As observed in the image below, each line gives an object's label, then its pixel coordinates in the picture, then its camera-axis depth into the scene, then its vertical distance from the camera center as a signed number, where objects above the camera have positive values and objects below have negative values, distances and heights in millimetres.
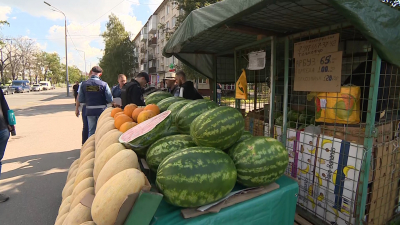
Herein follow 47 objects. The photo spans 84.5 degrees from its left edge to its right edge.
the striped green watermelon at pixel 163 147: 1616 -458
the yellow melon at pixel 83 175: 2252 -927
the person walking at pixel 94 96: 5043 -250
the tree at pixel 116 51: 33969 +5295
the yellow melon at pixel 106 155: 1799 -572
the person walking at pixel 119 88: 7250 -89
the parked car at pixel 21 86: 41906 -416
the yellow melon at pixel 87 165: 2476 -909
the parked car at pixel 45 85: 60547 -201
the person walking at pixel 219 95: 4879 -174
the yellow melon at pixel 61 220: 1828 -1132
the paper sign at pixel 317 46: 2438 +508
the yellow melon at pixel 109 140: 2081 -524
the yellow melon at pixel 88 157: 2737 -900
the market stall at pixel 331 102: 1843 -148
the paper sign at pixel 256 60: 3291 +421
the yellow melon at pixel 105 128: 2589 -510
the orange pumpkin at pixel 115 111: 3259 -383
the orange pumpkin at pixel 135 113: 2633 -325
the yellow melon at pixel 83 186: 1999 -922
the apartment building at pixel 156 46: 35312 +7929
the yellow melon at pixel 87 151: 3006 -903
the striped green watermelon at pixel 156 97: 3261 -163
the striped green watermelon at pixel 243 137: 1730 -413
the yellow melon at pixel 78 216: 1490 -904
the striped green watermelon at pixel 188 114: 2014 -251
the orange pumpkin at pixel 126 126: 2264 -418
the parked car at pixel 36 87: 51981 -681
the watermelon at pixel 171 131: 2002 -418
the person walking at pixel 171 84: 6152 +68
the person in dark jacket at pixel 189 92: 4625 -111
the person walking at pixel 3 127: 3516 -712
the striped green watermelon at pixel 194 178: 1298 -548
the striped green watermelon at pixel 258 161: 1498 -507
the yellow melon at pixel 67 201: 2167 -1160
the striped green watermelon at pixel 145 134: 1779 -401
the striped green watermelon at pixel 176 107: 2307 -221
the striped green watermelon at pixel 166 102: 2730 -208
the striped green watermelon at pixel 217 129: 1608 -307
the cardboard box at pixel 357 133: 2229 -452
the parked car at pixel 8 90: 36338 -1085
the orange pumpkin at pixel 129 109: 2846 -310
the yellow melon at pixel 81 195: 1804 -919
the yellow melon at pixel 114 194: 1249 -635
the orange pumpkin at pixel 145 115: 2296 -305
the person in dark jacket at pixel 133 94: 4429 -166
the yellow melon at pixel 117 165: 1530 -561
